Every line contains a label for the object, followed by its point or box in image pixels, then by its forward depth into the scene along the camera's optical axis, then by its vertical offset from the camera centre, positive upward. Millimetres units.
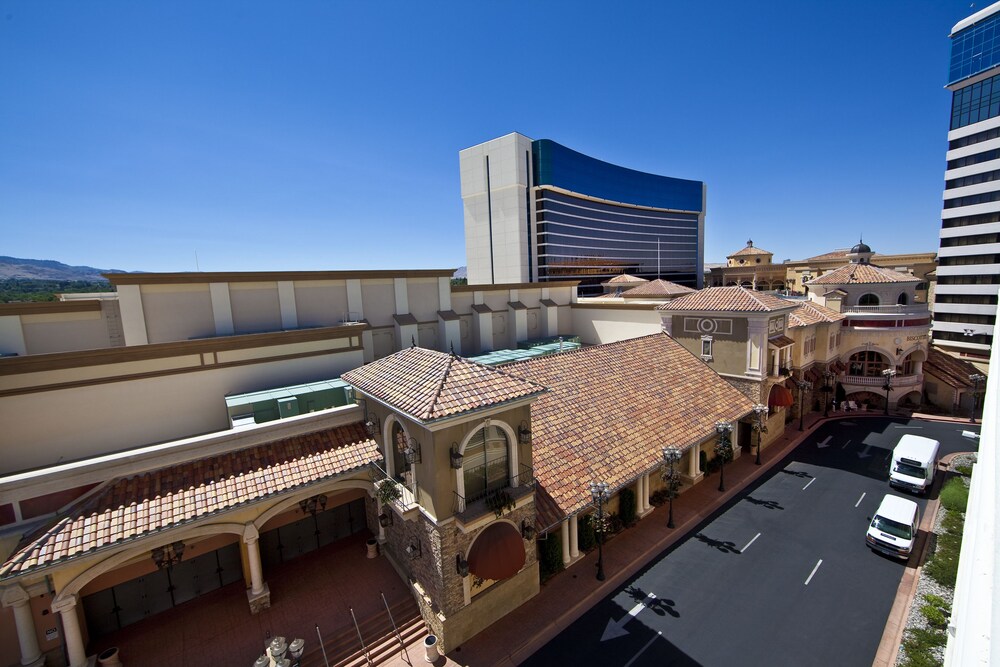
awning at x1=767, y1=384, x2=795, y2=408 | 25547 -7556
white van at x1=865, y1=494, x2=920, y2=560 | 16422 -10526
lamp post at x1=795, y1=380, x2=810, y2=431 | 29422 -7967
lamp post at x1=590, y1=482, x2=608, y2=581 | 14586 -7523
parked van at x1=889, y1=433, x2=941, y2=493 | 21078 -10178
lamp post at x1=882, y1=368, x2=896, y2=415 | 32109 -8246
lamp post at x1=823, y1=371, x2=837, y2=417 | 32688 -9000
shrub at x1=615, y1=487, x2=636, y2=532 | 18406 -9946
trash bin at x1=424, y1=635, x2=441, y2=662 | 12406 -10742
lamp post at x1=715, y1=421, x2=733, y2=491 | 20656 -8835
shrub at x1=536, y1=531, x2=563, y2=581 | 15602 -10242
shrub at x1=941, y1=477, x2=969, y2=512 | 19281 -10954
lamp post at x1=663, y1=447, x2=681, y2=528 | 17750 -8794
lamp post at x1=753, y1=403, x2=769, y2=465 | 23781 -8164
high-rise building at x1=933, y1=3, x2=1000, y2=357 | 43094 +7632
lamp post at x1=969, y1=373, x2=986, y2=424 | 32219 -9249
